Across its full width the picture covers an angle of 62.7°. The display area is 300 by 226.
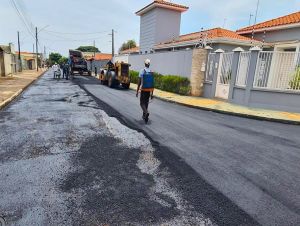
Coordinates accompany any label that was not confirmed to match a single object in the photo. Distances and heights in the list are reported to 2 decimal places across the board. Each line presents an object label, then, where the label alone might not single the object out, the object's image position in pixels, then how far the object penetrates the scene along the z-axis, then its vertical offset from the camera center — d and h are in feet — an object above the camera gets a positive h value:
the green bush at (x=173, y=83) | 52.26 -3.38
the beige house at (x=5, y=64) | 80.12 -2.17
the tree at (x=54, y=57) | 328.54 +5.08
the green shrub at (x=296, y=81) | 35.83 -0.66
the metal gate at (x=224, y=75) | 43.98 -0.63
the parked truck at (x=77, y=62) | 95.45 -0.14
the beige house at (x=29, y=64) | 180.20 -3.98
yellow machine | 60.90 -2.64
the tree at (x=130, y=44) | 205.98 +17.87
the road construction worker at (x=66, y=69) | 85.66 -2.71
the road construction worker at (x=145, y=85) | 27.02 -1.96
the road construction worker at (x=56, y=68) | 89.66 -2.65
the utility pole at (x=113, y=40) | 148.98 +14.54
